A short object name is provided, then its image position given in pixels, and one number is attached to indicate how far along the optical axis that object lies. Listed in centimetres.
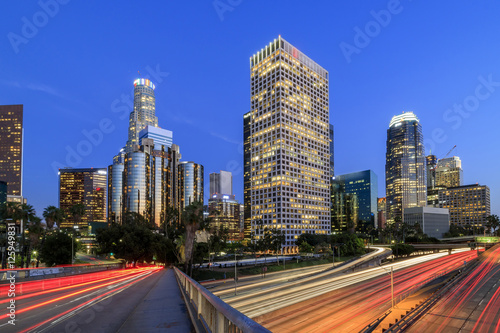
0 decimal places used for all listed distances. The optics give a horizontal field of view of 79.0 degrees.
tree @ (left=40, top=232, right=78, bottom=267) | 6394
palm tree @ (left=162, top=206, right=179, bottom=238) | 7824
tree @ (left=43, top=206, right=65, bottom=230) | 7006
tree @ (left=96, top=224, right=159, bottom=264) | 6631
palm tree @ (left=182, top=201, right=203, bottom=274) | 5049
